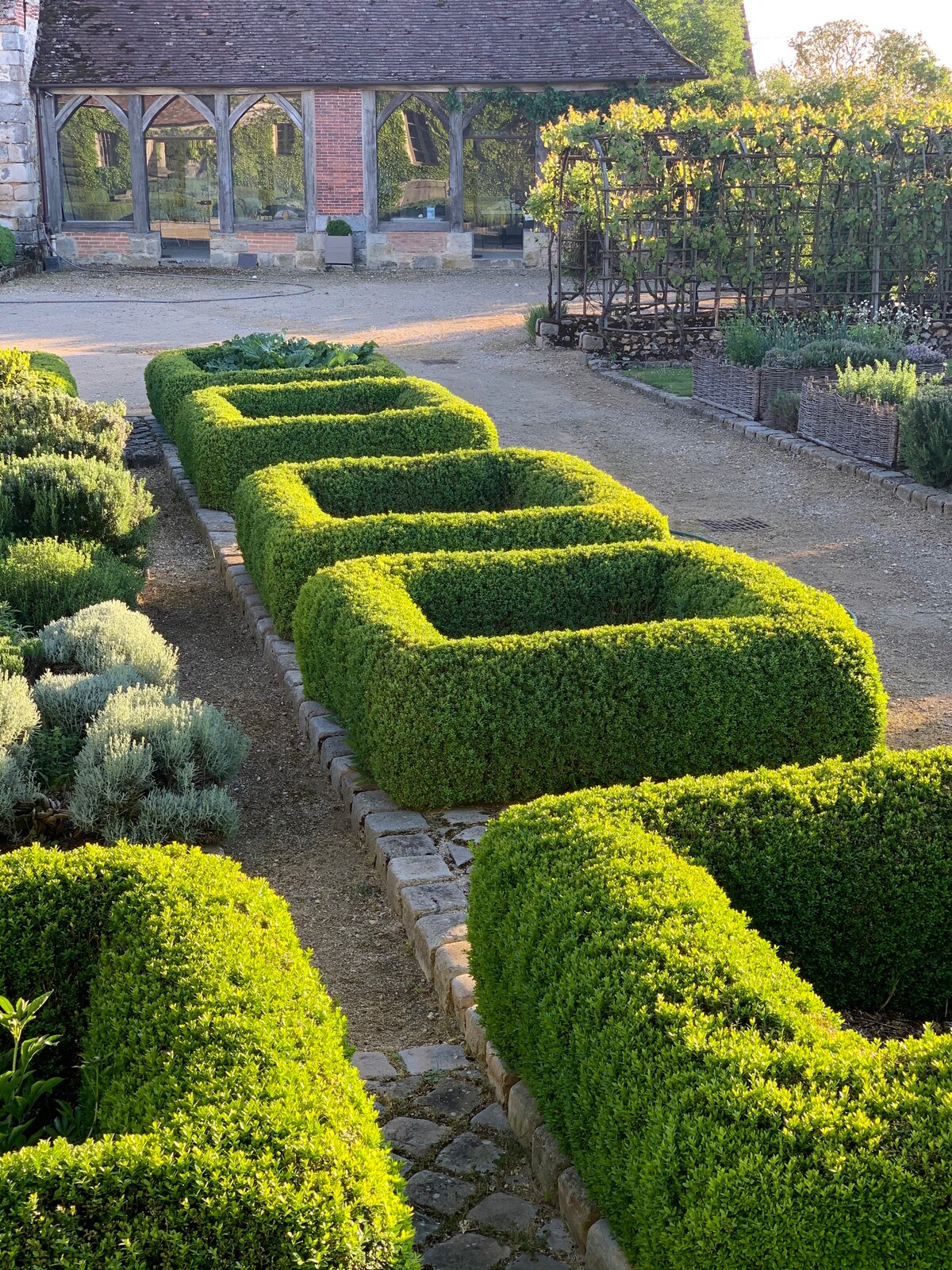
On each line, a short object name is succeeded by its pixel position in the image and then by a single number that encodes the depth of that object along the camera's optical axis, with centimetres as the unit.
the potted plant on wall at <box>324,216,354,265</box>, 2783
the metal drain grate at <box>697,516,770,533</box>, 964
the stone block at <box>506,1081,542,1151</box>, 339
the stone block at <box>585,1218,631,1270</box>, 286
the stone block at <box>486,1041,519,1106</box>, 358
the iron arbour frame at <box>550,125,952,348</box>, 1612
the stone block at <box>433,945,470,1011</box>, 407
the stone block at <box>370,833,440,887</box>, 480
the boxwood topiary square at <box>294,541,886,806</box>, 505
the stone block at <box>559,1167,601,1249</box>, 303
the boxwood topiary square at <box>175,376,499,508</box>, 920
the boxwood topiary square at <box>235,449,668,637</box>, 675
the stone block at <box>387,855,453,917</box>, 460
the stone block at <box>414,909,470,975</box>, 424
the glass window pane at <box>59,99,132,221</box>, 2875
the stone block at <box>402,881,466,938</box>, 442
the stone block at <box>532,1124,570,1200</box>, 321
